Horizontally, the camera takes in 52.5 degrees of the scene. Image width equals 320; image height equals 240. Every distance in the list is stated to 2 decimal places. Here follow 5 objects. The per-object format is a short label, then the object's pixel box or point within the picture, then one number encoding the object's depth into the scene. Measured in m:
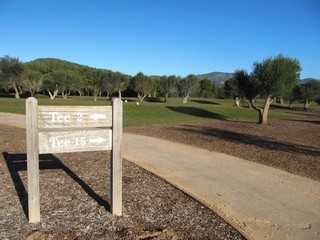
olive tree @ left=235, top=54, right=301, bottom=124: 23.36
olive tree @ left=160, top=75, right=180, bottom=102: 73.38
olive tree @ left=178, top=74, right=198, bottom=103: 71.81
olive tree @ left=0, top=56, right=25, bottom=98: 55.56
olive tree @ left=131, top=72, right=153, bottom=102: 67.94
